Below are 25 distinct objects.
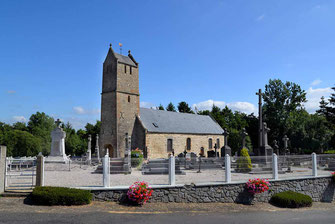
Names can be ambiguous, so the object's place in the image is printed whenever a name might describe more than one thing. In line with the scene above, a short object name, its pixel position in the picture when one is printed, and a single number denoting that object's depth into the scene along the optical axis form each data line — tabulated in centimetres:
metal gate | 1003
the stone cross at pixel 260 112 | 2080
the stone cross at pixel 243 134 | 2149
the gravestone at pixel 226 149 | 2359
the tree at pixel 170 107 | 6581
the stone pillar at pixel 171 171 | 1059
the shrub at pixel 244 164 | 1380
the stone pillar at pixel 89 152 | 2492
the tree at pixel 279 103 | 5041
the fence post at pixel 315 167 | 1411
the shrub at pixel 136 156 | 2219
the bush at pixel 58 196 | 891
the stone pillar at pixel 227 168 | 1140
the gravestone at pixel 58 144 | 2233
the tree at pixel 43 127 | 5325
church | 3331
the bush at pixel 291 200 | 1113
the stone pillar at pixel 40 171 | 996
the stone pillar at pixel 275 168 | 1259
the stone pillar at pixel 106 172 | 1009
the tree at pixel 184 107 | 6488
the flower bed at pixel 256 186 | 1120
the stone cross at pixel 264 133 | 2028
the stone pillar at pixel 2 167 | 965
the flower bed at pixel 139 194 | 955
